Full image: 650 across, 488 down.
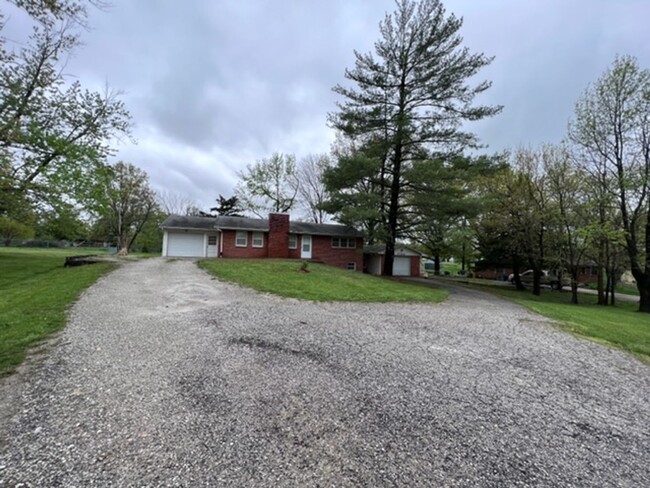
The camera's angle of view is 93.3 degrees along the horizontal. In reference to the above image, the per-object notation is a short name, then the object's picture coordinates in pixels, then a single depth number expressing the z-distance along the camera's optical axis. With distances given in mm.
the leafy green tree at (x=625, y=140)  15680
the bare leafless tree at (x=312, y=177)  32031
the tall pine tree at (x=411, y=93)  15766
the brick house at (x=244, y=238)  20859
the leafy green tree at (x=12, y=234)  40000
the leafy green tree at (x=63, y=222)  15688
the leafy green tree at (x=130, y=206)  32188
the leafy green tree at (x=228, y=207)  35562
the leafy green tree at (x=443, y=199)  15695
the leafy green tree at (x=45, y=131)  13547
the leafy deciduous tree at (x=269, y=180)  33031
